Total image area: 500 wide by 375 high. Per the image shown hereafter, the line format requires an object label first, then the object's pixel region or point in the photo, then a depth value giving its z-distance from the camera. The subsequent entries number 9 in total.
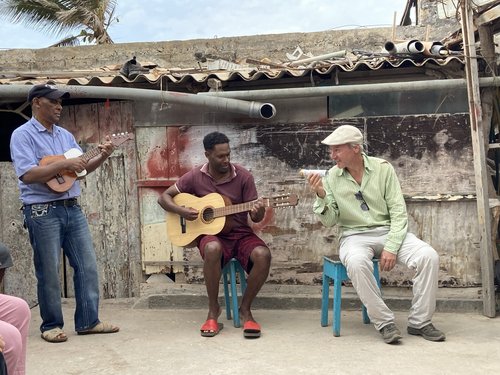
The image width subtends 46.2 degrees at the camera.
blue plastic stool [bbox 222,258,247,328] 4.89
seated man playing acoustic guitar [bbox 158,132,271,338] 4.71
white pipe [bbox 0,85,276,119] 5.29
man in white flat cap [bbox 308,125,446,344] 4.35
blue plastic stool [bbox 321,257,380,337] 4.54
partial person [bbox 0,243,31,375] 2.92
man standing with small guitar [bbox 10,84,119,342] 4.45
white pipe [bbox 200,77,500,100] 5.11
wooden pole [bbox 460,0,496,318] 4.95
